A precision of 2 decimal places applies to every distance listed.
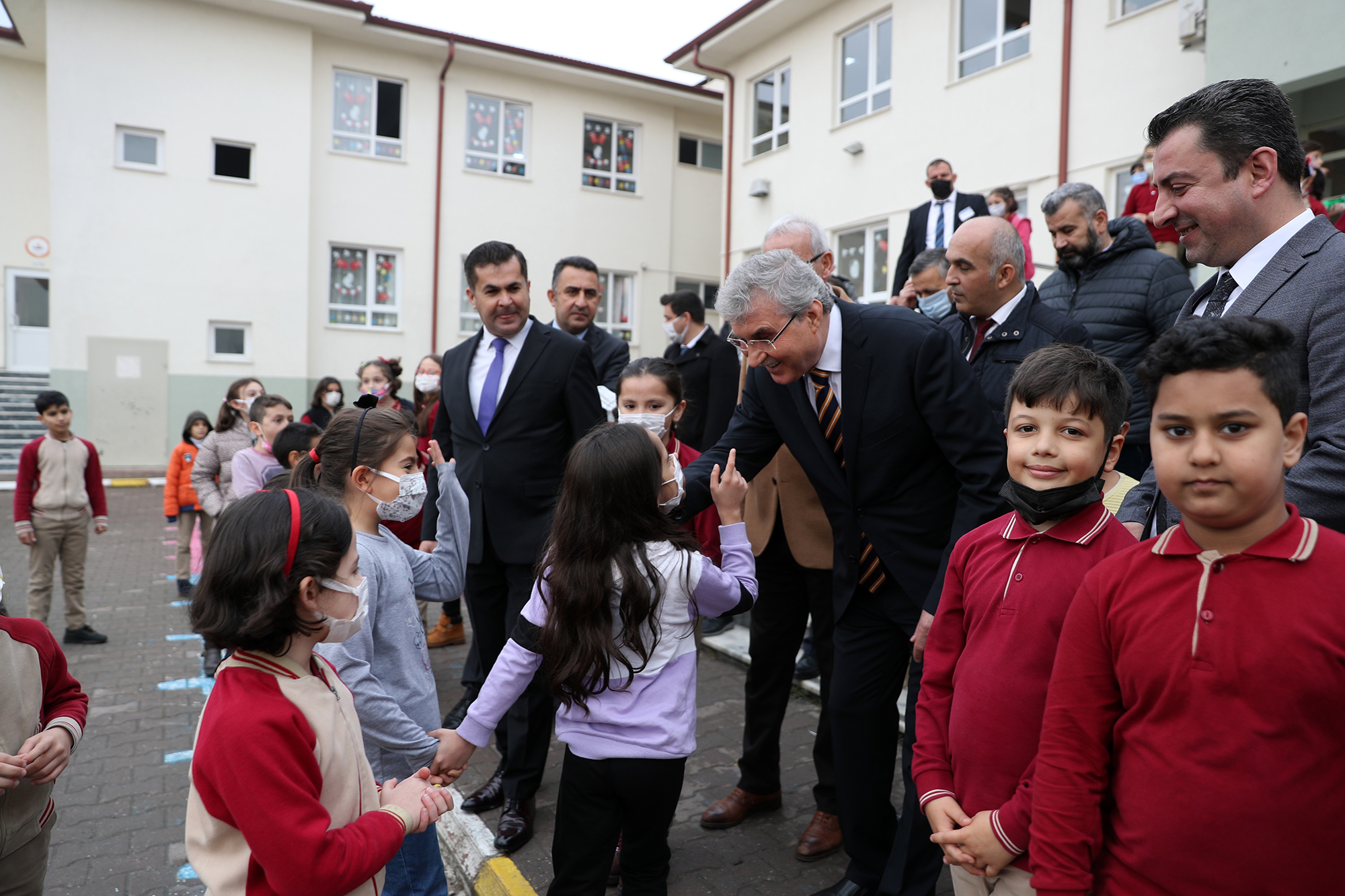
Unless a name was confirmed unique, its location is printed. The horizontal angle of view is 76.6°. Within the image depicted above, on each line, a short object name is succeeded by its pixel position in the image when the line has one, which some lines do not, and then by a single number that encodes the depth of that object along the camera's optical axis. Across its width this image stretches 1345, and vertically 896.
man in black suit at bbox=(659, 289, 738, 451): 6.61
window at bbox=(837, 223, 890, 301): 14.67
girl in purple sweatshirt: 2.49
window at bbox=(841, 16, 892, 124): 14.40
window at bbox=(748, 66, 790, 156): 16.89
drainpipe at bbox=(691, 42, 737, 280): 17.91
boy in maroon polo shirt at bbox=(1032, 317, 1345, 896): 1.45
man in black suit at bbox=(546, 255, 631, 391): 5.71
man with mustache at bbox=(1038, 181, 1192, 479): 4.50
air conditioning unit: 8.85
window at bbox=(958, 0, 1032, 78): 11.97
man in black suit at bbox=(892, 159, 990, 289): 7.59
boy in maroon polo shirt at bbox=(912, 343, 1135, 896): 1.98
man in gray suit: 1.87
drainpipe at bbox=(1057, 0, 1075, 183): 11.00
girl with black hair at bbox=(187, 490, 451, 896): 1.73
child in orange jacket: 8.39
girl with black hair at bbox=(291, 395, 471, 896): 2.50
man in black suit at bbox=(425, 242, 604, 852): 4.05
